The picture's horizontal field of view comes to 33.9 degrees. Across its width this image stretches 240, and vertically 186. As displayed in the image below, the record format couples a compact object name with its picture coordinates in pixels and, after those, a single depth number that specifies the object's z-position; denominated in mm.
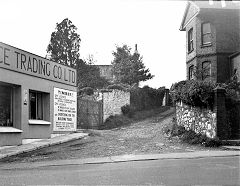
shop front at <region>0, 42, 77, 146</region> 17125
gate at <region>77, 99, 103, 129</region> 28833
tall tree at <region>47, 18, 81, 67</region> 45625
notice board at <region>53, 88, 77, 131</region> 20750
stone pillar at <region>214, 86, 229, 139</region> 17375
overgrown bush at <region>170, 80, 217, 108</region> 18000
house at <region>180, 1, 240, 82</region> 28781
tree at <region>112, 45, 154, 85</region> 52094
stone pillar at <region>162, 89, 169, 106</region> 43778
